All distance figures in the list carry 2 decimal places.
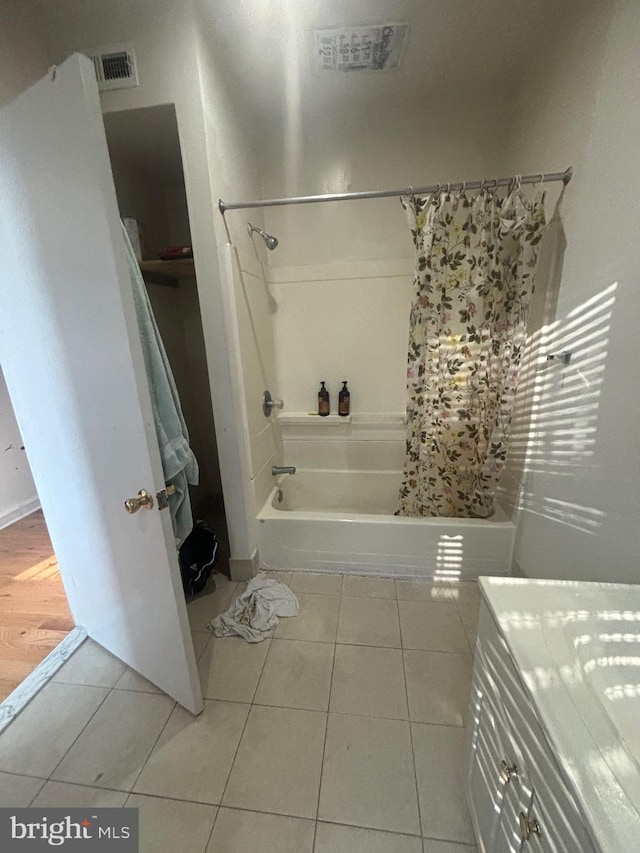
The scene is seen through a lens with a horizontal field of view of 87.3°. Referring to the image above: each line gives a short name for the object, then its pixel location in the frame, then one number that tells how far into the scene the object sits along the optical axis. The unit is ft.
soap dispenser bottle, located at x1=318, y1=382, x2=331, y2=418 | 7.54
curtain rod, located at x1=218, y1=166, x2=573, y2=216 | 4.37
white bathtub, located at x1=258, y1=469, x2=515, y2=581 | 5.69
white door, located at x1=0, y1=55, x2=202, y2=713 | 2.59
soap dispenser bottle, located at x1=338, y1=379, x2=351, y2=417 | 7.54
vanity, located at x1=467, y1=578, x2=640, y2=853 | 1.48
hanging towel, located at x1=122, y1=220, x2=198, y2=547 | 3.50
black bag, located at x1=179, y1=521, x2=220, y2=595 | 5.57
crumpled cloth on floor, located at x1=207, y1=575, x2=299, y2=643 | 4.99
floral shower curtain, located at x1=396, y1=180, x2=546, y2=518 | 4.83
